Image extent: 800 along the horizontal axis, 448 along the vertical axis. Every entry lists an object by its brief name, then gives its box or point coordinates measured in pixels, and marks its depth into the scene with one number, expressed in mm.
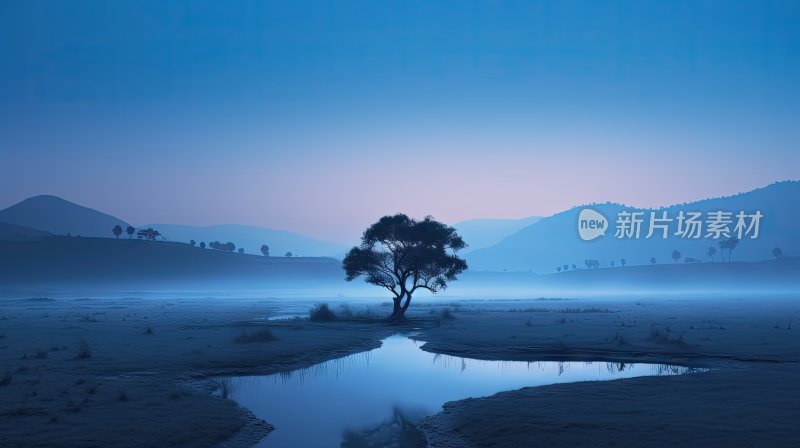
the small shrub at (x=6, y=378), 18961
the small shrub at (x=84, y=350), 25388
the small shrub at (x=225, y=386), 19469
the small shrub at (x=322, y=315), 55147
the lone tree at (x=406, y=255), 60531
